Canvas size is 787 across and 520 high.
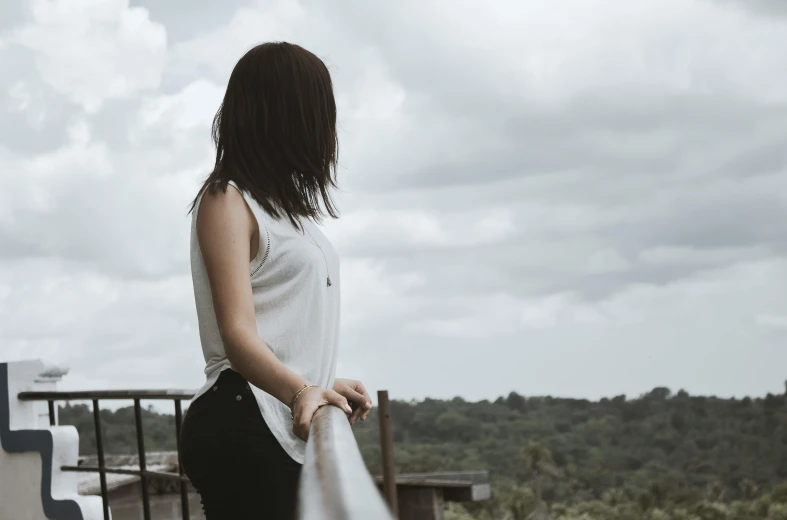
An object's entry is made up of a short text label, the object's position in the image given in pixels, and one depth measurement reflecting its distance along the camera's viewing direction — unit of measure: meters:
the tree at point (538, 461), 53.09
